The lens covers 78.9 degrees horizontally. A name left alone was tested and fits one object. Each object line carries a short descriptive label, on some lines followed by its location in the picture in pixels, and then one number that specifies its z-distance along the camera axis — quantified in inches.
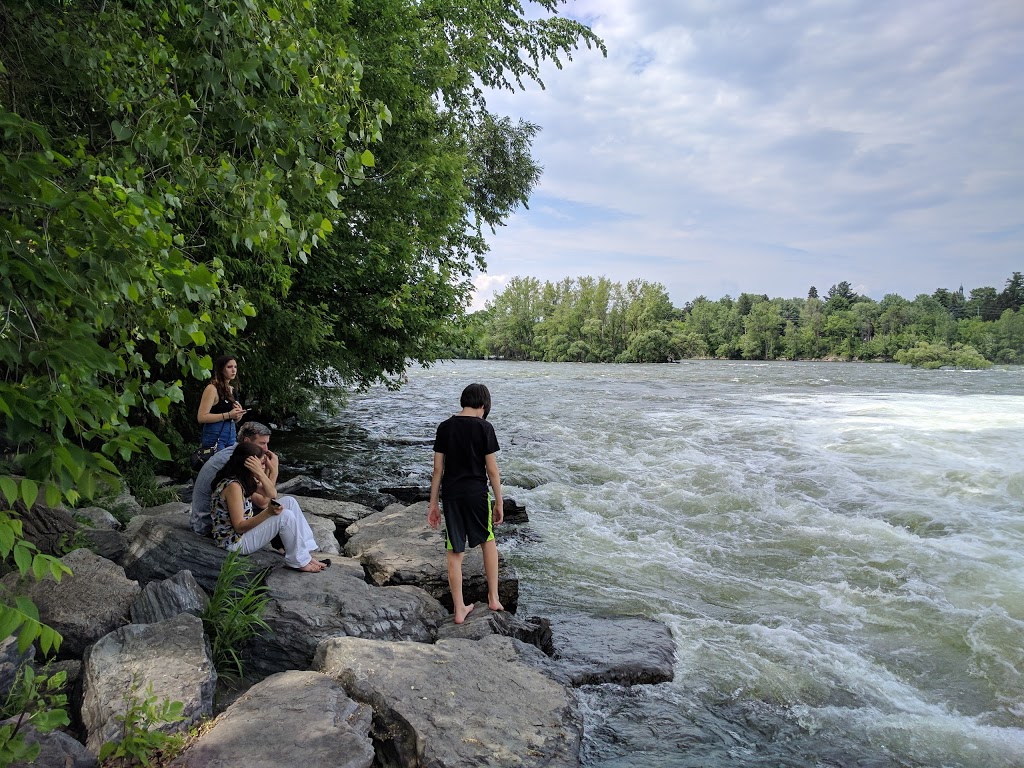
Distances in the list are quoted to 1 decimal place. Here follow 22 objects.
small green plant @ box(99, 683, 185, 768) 133.3
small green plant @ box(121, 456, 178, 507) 357.7
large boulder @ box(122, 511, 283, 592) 217.8
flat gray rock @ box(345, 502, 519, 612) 260.8
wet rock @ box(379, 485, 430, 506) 437.7
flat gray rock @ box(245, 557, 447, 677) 193.5
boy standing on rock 235.6
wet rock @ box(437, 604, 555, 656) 218.1
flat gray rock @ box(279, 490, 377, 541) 350.3
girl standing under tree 302.5
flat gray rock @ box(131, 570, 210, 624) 186.7
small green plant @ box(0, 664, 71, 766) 107.3
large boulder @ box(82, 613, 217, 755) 145.5
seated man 250.1
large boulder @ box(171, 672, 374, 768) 137.0
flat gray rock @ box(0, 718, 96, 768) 129.3
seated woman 242.2
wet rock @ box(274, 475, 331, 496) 420.8
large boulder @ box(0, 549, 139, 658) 176.6
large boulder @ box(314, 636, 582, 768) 151.9
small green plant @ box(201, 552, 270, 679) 185.9
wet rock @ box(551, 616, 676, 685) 212.1
